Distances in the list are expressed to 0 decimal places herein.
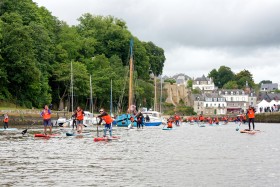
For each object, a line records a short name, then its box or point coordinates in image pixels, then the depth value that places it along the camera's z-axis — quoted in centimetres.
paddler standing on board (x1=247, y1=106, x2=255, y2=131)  4616
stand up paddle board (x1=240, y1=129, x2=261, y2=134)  4755
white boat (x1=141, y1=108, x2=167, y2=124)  8594
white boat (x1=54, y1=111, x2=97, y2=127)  7388
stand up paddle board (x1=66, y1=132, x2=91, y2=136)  4041
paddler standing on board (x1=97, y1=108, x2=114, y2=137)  3490
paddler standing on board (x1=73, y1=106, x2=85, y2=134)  4419
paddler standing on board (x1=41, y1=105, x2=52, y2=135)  3803
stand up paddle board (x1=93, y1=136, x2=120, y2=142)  3378
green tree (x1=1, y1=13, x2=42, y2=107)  7788
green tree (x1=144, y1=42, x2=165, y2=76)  16275
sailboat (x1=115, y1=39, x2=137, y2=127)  7262
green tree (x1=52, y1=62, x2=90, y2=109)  9675
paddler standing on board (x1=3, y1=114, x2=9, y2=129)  5331
